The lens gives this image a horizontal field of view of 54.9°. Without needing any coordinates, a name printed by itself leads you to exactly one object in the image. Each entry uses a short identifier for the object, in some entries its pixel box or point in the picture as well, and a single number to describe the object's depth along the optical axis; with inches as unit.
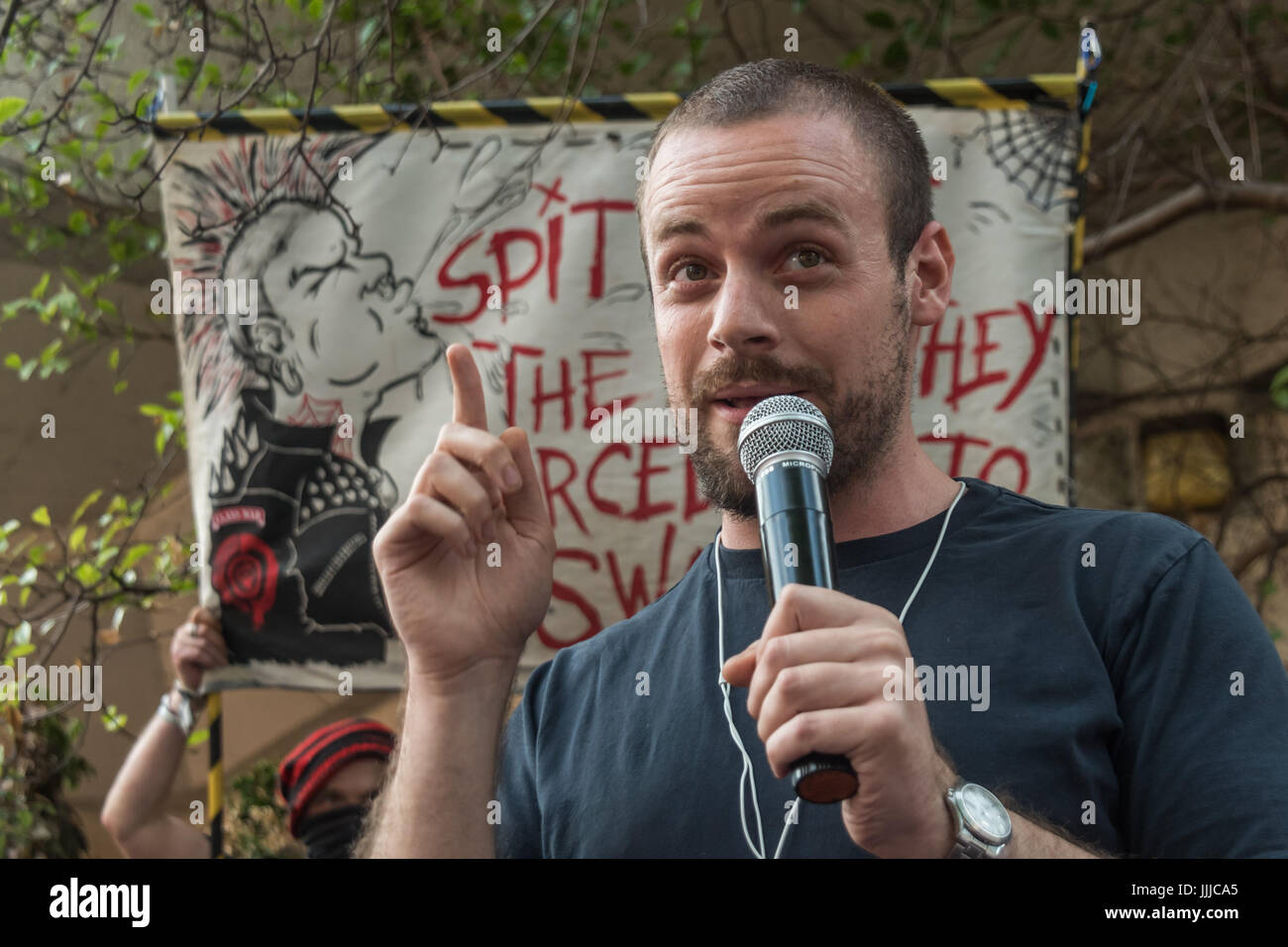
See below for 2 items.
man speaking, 54.9
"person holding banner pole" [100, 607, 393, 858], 132.0
